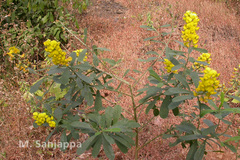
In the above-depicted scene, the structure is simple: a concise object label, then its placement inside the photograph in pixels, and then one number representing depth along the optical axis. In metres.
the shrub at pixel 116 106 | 1.31
